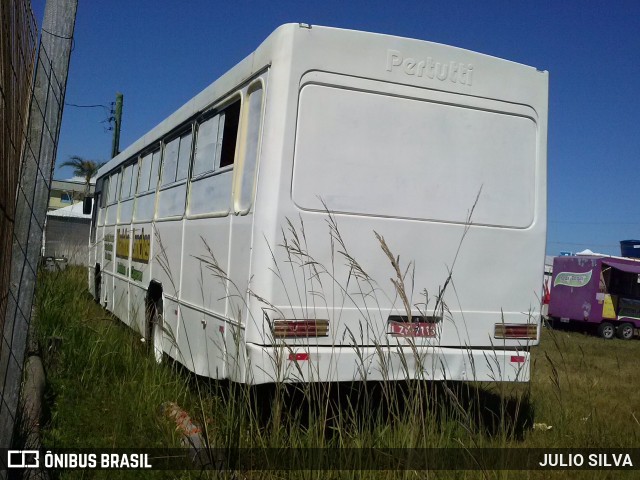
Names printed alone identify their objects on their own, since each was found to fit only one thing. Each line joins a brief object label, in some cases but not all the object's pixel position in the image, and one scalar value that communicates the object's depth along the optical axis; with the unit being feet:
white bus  17.15
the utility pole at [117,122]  104.18
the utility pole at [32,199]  10.63
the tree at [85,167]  142.72
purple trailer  71.10
